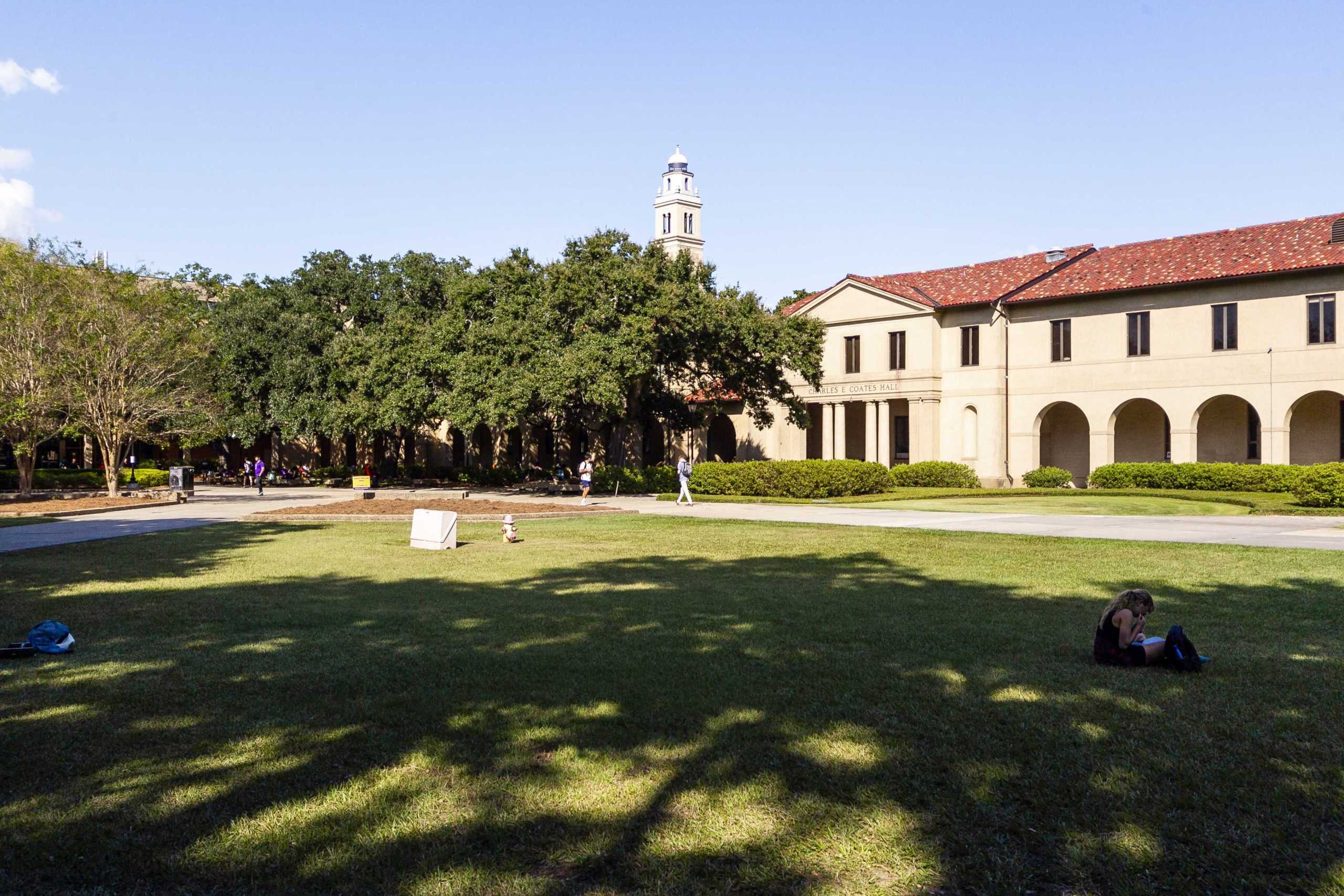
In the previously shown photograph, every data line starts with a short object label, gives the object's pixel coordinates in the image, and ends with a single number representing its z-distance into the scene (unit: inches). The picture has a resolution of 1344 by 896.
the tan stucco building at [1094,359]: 1379.2
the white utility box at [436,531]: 658.8
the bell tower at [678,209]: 4261.8
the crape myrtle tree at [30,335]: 1186.6
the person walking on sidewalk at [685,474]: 1183.6
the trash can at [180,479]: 1364.4
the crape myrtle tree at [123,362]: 1226.6
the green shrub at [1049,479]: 1561.3
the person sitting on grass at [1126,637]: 297.3
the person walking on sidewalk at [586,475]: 1227.9
